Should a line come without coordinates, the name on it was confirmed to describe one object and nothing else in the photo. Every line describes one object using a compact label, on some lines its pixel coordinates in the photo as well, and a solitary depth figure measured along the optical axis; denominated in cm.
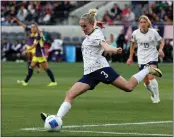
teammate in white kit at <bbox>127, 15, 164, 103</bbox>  1964
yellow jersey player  2702
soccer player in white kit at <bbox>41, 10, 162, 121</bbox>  1363
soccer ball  1305
